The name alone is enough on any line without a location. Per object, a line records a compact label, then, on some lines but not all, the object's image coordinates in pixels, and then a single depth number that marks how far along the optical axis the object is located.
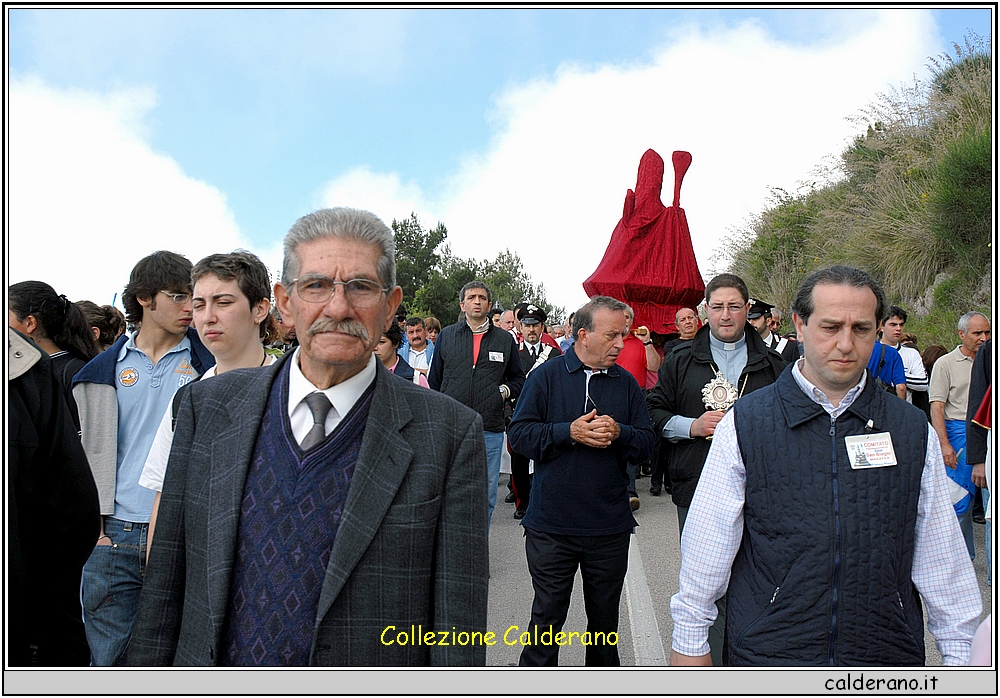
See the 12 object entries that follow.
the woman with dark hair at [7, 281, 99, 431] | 3.84
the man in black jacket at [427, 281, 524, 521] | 7.23
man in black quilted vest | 2.41
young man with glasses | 3.15
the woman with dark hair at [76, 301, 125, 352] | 5.89
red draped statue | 7.61
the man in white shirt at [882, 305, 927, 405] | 9.86
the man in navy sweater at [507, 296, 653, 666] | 4.16
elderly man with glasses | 1.91
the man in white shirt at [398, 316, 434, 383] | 10.17
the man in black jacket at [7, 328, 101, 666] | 2.37
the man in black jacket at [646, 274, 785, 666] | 4.23
